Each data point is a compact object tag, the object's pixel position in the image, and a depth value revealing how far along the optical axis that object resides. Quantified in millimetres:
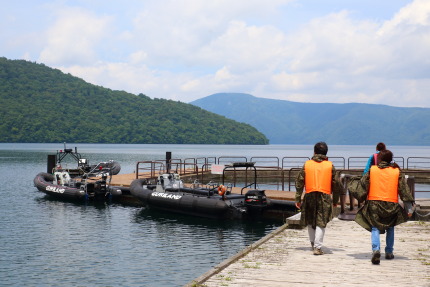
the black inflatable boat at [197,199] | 19594
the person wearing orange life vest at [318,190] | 9141
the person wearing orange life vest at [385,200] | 8500
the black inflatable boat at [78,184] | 25906
